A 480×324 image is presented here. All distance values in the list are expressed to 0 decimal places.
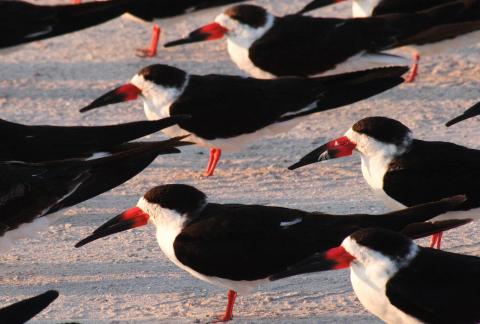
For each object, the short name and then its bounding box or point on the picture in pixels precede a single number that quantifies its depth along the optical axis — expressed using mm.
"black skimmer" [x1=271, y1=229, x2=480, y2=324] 9398
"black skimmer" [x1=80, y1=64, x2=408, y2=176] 13891
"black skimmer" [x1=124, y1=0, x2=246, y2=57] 17719
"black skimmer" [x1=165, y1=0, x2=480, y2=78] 15633
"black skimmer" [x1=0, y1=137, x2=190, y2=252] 11195
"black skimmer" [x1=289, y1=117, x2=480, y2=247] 11523
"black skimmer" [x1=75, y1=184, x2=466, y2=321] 10414
